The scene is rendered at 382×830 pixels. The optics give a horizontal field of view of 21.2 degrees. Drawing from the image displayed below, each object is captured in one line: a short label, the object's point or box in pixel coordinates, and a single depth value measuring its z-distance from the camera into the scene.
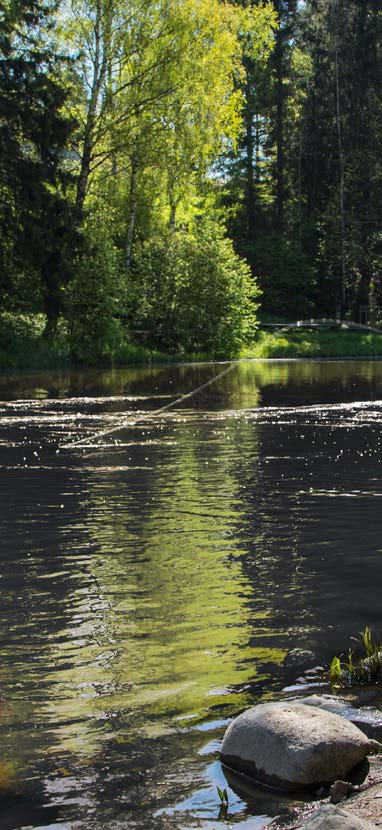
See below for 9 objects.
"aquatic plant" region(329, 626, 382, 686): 5.46
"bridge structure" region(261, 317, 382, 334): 48.66
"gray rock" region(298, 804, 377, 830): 3.44
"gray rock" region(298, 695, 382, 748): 4.73
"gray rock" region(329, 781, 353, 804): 4.02
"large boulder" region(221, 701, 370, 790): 4.18
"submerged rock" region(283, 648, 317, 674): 5.70
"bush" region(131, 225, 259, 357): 37.94
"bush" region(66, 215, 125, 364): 34.88
